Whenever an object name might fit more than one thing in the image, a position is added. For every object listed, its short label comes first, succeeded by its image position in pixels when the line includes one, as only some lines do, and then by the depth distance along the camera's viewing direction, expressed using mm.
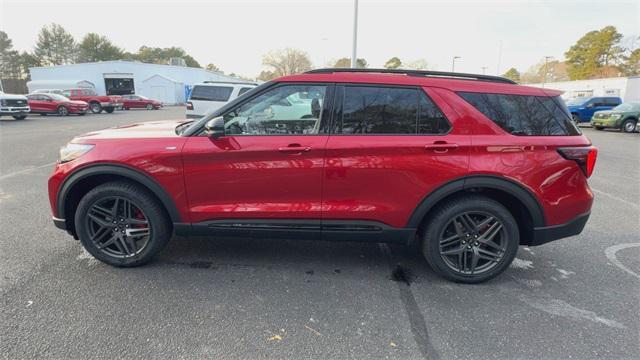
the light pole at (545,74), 67925
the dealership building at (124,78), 42938
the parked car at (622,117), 16234
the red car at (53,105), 21125
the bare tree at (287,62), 60750
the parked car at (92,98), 25844
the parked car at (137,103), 31766
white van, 12086
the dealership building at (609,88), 27250
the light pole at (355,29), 15539
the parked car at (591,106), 19094
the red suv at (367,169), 2803
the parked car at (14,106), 17156
